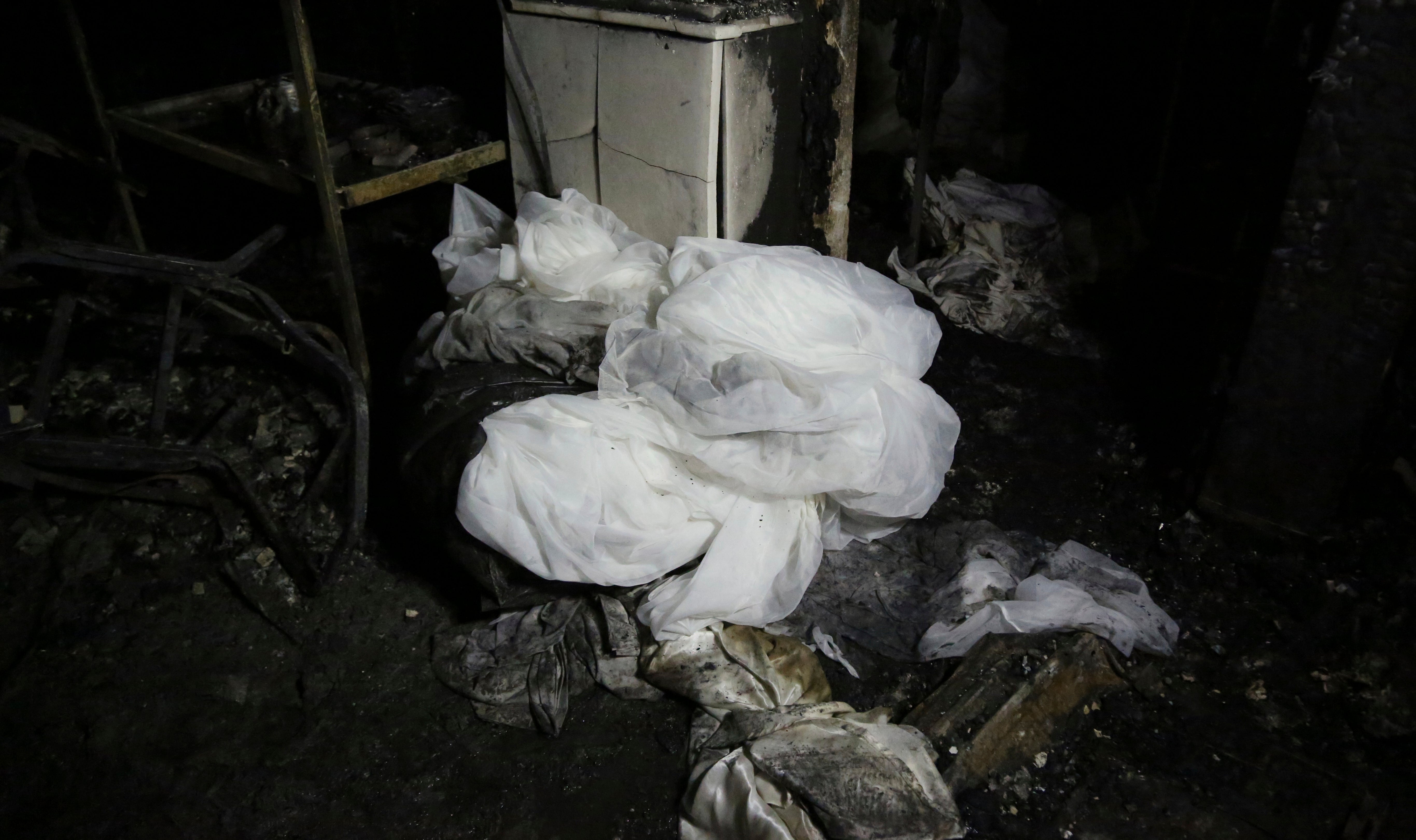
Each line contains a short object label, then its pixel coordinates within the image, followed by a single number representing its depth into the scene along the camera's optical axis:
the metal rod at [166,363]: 2.68
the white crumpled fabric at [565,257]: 2.89
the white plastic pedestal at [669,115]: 2.81
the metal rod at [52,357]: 2.50
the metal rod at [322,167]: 2.62
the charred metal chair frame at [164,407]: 2.49
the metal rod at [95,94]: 3.51
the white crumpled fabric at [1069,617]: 2.61
